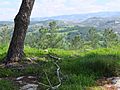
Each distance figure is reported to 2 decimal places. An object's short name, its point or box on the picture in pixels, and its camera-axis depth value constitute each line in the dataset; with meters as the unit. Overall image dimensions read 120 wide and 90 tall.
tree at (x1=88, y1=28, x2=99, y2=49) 69.07
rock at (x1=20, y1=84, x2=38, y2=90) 3.57
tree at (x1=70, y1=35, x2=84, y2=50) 68.31
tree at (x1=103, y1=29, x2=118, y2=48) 60.81
